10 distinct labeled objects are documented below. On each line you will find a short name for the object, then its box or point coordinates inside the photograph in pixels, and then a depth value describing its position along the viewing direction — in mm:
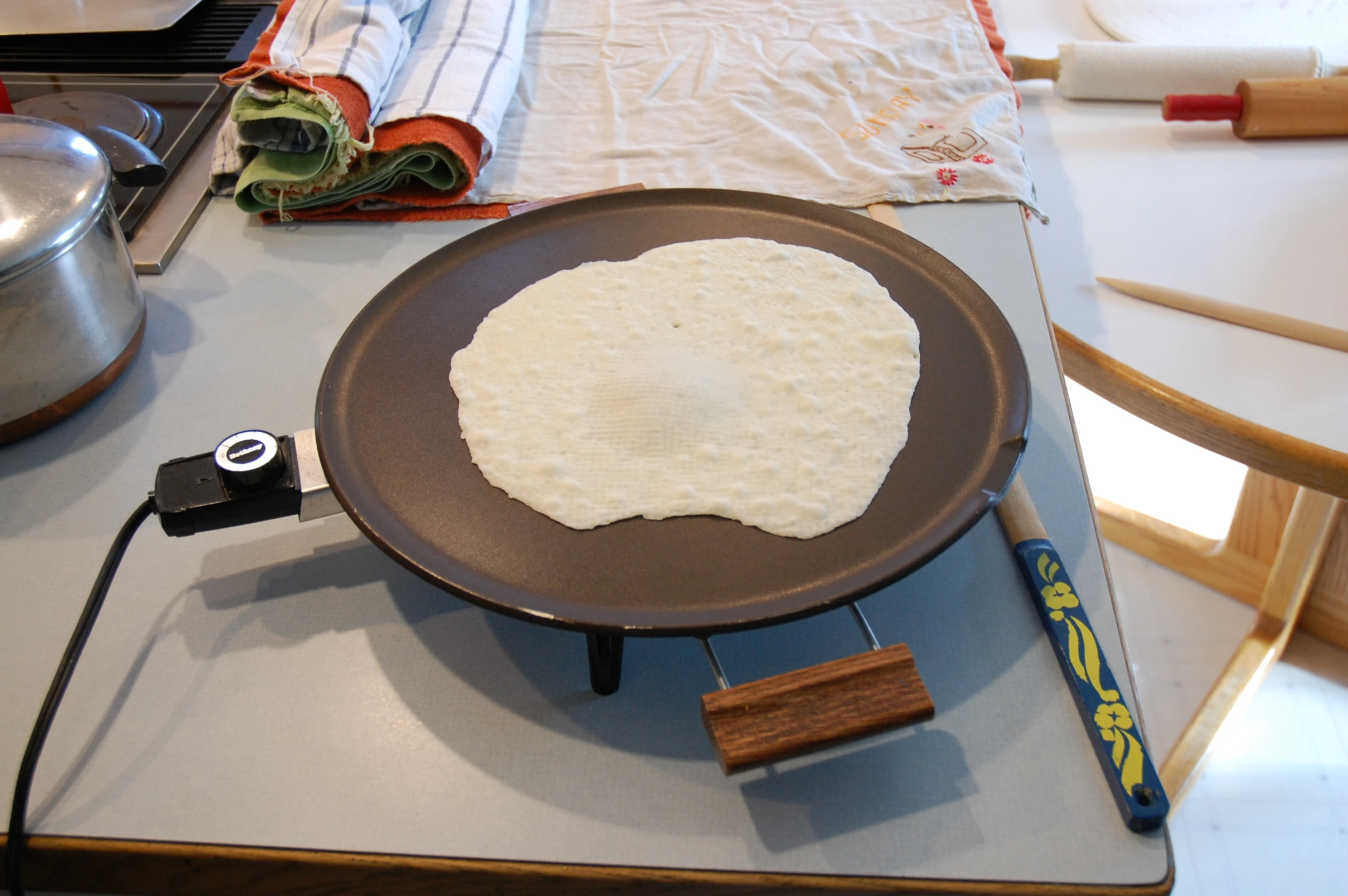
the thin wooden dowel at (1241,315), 1048
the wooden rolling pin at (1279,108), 1329
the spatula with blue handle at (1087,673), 634
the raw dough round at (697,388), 706
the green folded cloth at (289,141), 1079
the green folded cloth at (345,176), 1130
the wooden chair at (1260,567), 1481
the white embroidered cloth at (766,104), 1205
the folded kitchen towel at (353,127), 1097
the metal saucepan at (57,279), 794
